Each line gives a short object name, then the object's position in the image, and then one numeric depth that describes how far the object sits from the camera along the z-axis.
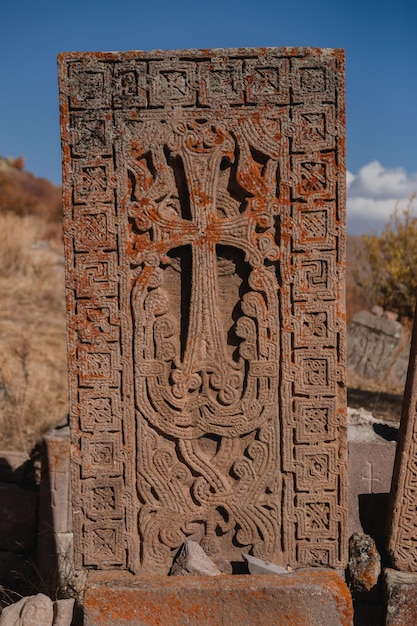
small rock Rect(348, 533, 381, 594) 2.82
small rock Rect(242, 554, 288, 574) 2.58
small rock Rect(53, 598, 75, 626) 2.61
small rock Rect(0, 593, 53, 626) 2.58
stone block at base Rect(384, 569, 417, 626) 2.65
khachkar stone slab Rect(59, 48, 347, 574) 2.52
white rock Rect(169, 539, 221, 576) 2.57
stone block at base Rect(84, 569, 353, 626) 2.42
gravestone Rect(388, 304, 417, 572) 2.69
